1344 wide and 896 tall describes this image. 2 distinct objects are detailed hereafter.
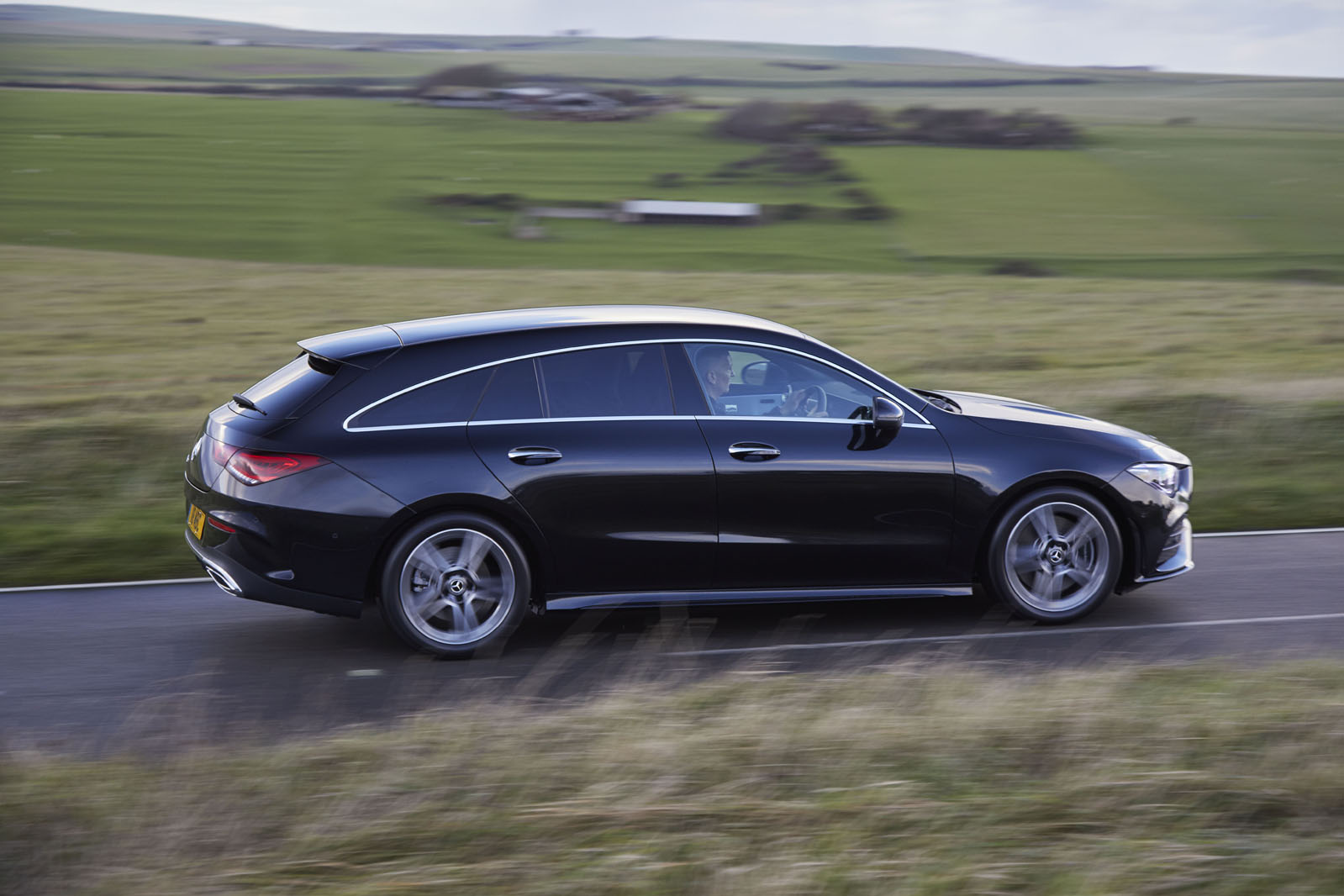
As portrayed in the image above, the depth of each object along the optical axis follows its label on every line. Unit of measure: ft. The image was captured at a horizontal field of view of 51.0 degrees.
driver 21.61
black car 20.15
